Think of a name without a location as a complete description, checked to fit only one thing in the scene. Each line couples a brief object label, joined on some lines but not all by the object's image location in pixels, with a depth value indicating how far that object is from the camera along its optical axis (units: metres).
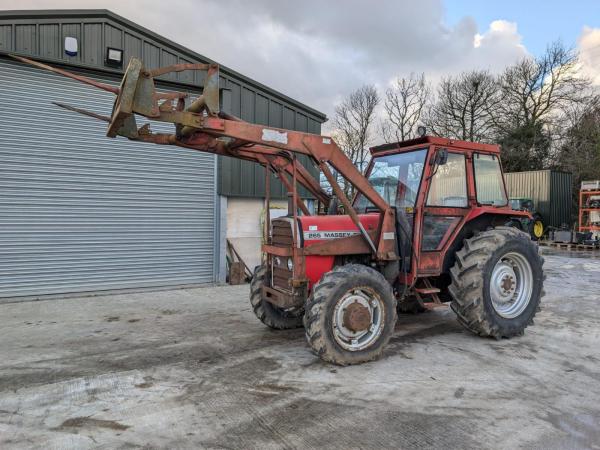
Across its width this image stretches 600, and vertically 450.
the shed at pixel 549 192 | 20.80
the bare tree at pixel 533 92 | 27.33
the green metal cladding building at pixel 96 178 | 8.23
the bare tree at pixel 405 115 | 30.75
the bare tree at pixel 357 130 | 30.42
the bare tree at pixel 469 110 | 28.16
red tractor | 4.30
